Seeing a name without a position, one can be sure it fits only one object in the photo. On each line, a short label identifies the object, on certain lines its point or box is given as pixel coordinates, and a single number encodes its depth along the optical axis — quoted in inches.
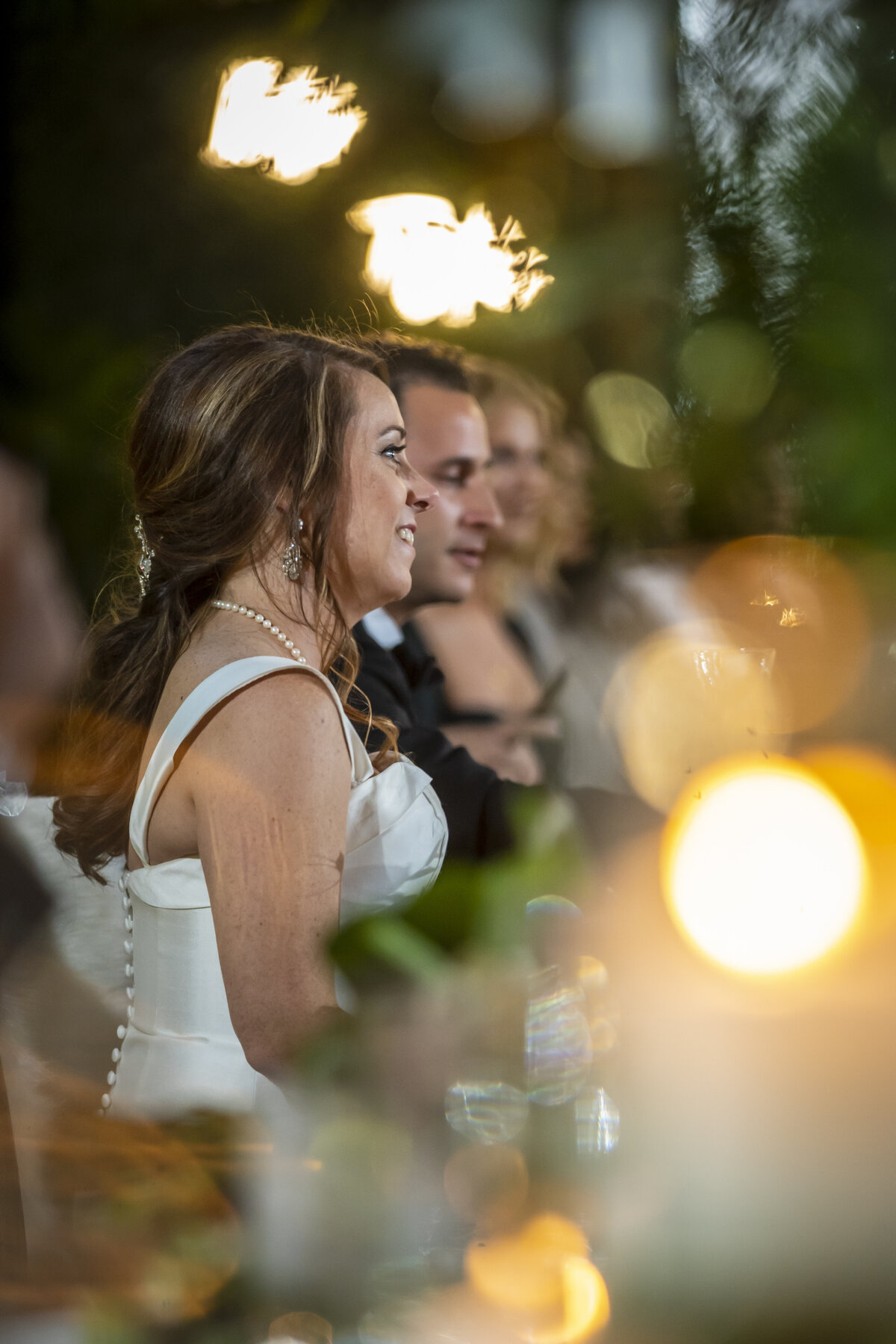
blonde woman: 167.9
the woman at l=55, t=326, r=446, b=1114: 165.3
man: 169.5
